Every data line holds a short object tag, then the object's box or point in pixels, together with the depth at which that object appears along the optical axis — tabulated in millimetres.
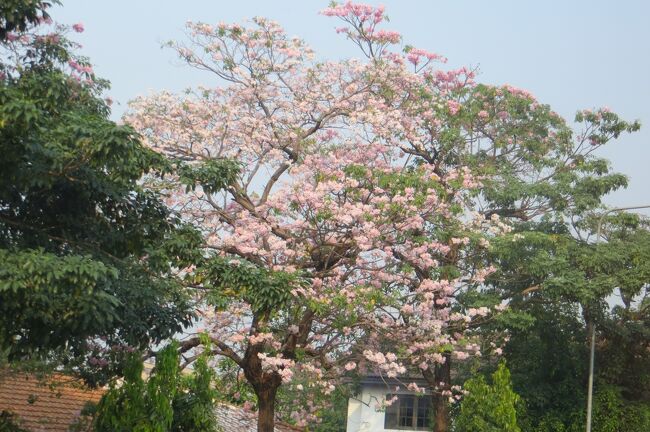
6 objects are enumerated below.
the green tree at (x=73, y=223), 12008
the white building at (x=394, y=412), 37188
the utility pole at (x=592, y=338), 25562
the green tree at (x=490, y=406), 22922
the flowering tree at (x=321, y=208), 20844
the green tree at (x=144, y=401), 13930
